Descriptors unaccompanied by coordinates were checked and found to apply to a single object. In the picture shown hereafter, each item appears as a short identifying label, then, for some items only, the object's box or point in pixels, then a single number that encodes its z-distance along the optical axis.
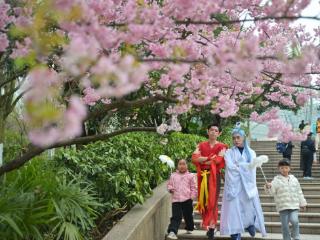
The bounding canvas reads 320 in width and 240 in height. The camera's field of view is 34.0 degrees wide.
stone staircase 7.24
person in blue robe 6.59
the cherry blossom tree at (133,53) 1.94
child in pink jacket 7.02
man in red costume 6.80
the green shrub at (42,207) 4.42
